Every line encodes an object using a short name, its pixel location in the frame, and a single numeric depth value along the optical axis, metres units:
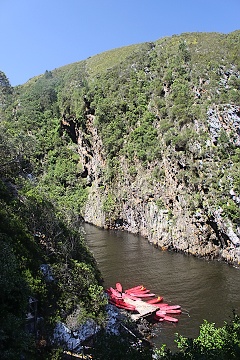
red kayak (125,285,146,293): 32.56
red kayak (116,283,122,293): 32.64
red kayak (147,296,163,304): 30.52
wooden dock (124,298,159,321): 27.86
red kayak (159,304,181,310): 28.79
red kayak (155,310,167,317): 28.09
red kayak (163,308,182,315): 28.23
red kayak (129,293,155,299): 31.61
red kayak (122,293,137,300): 30.98
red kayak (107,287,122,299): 30.70
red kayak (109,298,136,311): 28.77
